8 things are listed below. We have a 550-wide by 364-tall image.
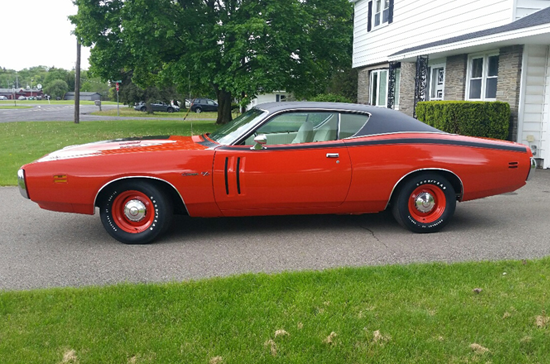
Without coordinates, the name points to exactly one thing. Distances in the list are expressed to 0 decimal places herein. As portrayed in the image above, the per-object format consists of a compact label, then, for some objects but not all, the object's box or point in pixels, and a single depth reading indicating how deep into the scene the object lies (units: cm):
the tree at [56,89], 11025
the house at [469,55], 1081
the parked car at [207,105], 4584
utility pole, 2554
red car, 525
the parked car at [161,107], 5019
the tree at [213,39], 1934
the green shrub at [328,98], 2705
